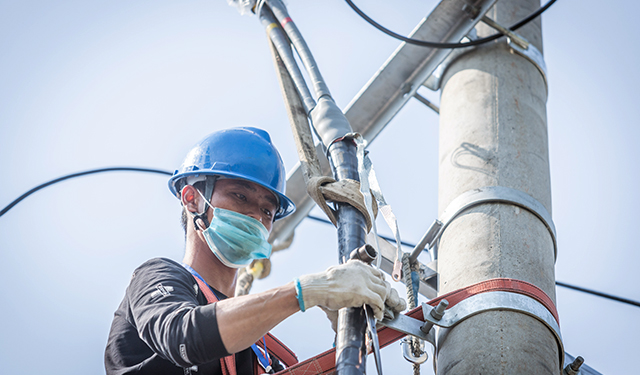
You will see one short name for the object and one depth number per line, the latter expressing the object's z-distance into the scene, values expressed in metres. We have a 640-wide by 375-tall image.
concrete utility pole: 2.64
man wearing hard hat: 2.60
